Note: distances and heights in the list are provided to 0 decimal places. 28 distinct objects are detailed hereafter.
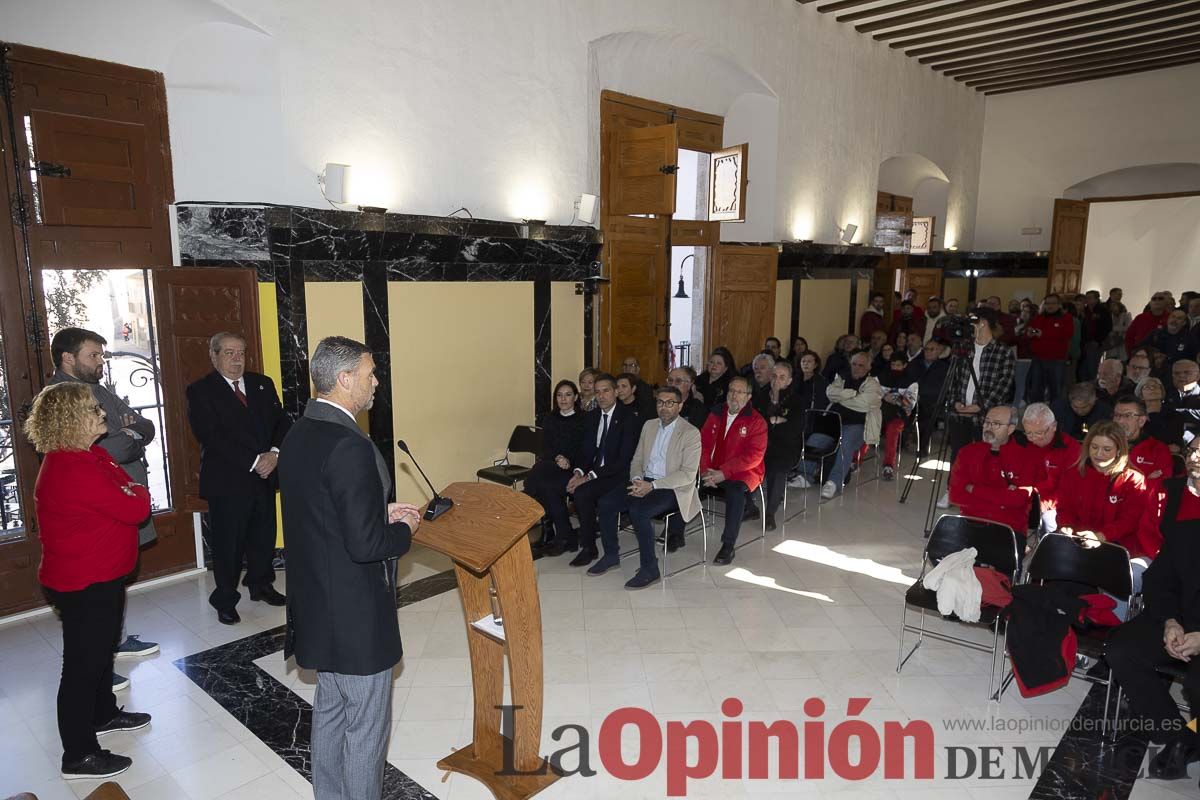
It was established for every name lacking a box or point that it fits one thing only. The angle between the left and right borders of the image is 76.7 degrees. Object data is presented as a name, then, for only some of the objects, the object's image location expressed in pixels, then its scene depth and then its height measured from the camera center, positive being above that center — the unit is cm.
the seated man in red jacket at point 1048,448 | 426 -101
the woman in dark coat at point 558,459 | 533 -137
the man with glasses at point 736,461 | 526 -135
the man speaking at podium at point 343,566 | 217 -88
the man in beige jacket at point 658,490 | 489 -143
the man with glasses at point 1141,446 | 417 -96
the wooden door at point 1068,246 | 1126 +37
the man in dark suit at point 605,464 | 516 -134
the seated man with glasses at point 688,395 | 616 -103
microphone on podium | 255 -80
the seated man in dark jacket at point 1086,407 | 540 -97
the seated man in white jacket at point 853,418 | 676 -134
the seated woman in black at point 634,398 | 553 -98
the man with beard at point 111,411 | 364 -73
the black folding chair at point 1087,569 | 327 -137
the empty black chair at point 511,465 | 582 -158
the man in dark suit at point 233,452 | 415 -103
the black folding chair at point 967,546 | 368 -141
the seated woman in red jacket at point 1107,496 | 383 -115
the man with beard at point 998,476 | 436 -119
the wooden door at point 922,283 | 1199 -21
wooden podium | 251 -125
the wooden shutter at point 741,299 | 831 -34
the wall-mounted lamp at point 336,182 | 486 +53
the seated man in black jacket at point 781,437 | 594 -131
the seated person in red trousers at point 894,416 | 735 -142
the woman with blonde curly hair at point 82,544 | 277 -105
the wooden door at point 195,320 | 449 -33
